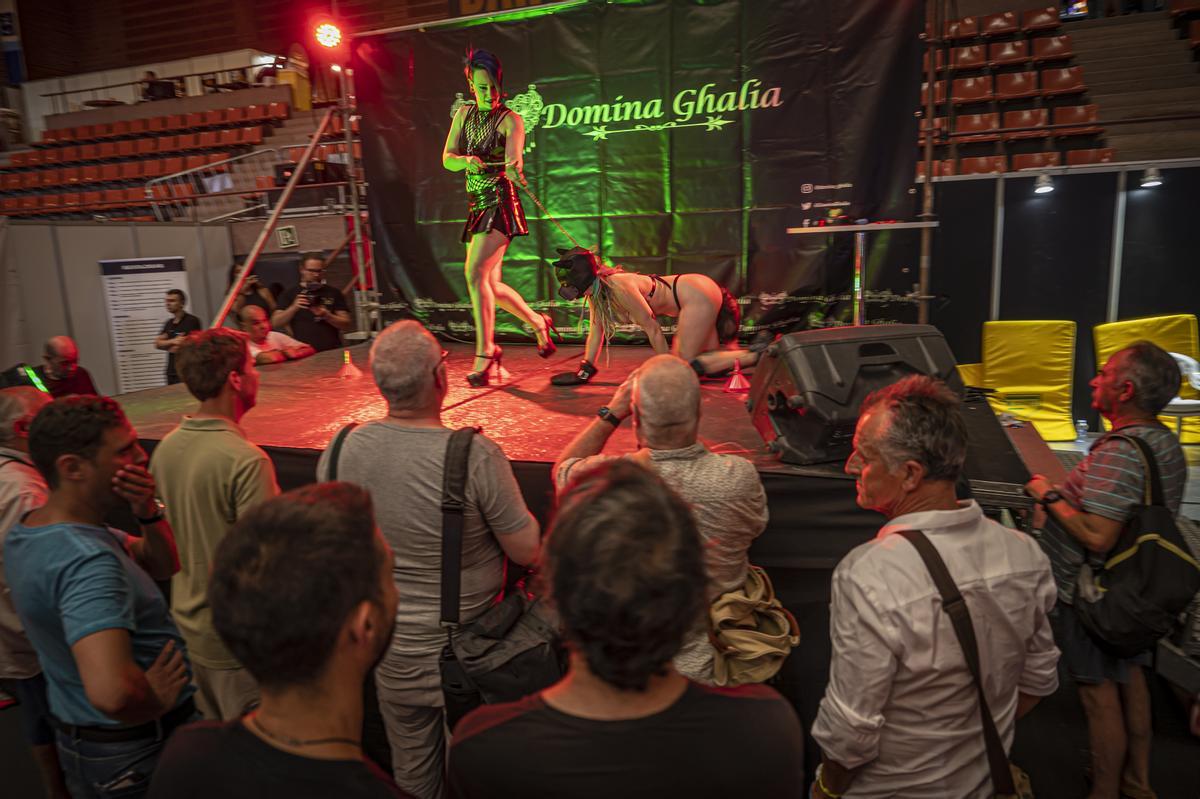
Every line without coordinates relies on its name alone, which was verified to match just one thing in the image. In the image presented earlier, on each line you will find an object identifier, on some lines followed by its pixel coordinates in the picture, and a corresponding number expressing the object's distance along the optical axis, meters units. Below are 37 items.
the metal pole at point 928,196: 4.41
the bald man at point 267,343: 5.50
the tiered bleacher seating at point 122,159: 13.00
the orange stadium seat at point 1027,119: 8.20
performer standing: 4.40
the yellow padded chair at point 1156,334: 5.15
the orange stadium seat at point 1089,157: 7.44
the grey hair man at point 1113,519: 2.14
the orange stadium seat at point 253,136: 12.77
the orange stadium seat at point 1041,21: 8.81
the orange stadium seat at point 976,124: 8.31
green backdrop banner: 5.07
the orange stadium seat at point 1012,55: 8.66
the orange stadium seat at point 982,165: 7.66
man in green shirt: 2.00
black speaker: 2.62
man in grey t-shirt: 1.83
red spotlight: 6.35
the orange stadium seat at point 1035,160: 7.75
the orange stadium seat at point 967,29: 9.02
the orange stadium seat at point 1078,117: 7.70
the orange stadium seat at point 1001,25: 8.95
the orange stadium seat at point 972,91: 8.56
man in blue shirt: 1.53
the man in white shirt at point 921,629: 1.42
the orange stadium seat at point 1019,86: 8.45
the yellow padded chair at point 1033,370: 5.39
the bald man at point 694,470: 1.82
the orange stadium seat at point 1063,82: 8.29
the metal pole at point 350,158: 6.05
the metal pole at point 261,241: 5.21
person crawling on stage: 4.29
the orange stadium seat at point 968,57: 8.87
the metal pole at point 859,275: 4.54
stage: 2.64
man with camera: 6.05
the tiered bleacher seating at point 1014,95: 7.85
